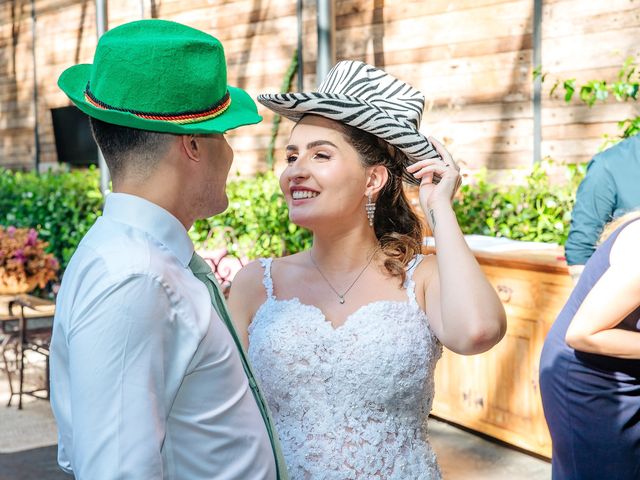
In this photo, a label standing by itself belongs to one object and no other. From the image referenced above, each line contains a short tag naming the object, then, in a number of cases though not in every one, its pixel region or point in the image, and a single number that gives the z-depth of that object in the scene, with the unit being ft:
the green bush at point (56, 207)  28.27
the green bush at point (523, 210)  17.99
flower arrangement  19.44
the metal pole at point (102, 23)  25.52
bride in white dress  6.86
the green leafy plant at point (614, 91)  15.94
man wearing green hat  4.17
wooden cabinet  14.34
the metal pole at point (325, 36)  18.25
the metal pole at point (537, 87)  21.50
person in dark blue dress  7.92
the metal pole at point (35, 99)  41.06
